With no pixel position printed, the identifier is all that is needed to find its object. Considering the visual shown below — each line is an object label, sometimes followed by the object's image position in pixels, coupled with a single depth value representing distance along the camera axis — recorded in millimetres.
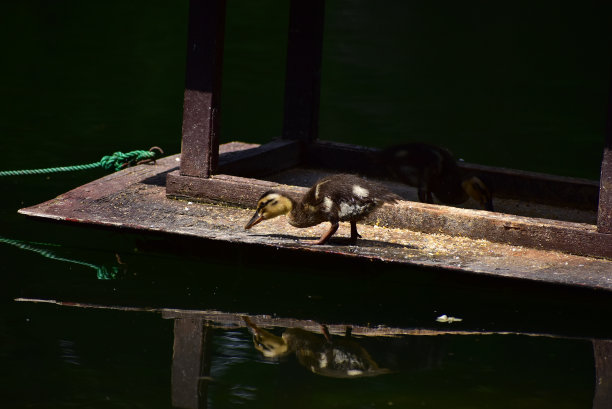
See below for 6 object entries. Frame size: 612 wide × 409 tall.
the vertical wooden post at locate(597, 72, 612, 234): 14477
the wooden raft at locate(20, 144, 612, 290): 14062
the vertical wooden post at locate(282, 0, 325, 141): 19250
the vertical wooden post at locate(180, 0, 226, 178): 16219
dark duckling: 17344
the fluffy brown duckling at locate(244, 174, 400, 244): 14602
